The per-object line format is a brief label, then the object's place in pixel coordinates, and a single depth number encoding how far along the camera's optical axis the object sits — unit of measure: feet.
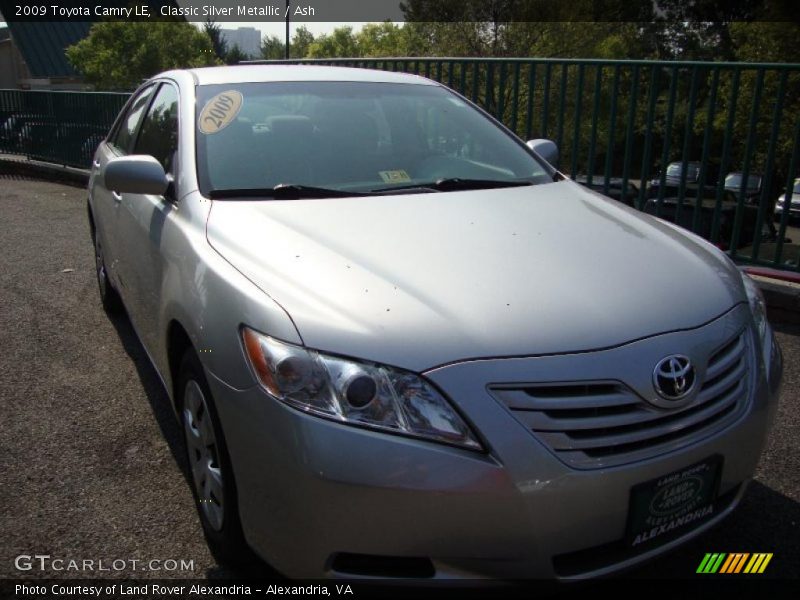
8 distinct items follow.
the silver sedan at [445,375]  5.83
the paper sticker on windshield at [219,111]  10.00
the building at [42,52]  205.36
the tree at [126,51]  172.55
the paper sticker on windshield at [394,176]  9.89
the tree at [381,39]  175.16
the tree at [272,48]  309.42
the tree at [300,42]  275.39
